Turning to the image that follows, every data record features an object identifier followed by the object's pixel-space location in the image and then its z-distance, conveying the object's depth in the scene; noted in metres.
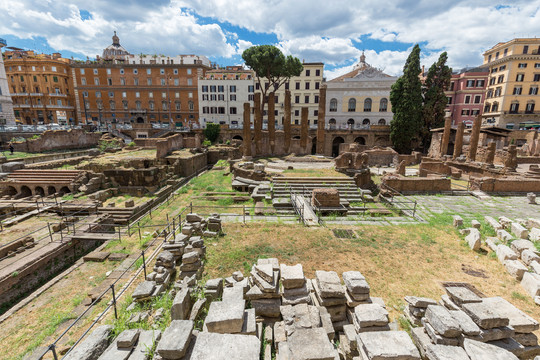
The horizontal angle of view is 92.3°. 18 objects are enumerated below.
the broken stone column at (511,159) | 22.59
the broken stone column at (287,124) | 34.00
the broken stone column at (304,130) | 33.34
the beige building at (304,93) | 51.91
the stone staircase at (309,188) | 16.03
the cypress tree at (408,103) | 37.84
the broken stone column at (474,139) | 28.12
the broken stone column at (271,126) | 34.50
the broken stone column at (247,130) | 31.12
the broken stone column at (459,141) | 30.05
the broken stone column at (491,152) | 25.25
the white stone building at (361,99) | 47.38
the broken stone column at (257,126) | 33.59
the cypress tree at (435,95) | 39.53
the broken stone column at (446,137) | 32.78
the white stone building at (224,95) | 51.91
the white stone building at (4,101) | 37.25
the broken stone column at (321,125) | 32.55
